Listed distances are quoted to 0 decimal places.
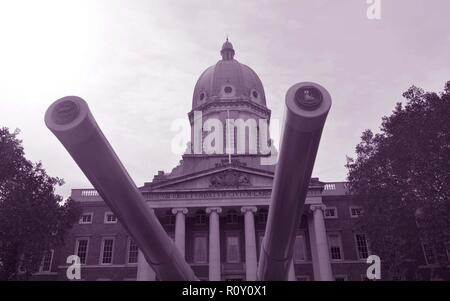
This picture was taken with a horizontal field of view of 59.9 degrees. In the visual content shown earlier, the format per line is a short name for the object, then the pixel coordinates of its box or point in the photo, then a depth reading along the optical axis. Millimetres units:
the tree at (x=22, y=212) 23656
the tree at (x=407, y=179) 21641
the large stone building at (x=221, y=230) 35812
